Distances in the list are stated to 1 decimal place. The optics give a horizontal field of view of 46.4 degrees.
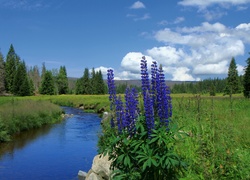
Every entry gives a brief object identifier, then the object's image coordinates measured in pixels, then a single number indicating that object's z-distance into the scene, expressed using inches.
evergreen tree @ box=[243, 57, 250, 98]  1991.9
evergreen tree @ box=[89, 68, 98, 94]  3718.0
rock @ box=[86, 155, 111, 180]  315.9
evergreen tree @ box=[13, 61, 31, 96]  2957.7
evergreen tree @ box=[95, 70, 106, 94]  3720.5
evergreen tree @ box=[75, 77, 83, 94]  3814.0
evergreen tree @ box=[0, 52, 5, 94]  2863.4
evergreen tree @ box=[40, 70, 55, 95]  3381.2
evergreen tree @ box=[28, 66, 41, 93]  5039.4
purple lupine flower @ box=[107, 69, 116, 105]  224.5
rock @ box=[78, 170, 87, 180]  417.0
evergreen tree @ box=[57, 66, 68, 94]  3880.4
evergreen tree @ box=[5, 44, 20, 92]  3112.7
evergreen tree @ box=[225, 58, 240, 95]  2738.7
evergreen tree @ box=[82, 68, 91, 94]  3777.1
